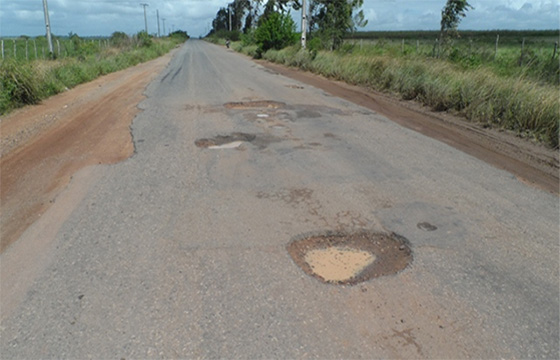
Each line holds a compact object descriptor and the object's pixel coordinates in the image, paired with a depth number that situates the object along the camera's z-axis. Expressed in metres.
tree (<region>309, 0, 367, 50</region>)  26.09
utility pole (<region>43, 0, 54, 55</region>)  19.35
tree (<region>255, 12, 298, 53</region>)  32.59
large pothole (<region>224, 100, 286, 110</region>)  10.42
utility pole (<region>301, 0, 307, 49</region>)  26.89
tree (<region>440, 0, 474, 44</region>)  16.27
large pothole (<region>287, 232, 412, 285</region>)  3.33
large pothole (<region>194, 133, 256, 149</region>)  6.87
